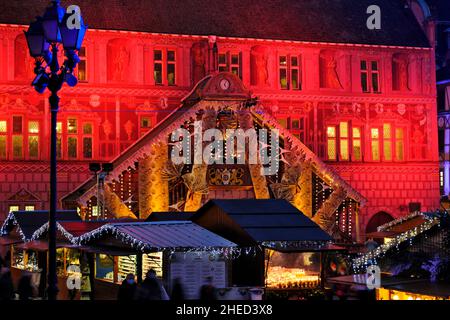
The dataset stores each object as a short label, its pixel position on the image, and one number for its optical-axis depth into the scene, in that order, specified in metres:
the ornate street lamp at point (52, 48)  16.16
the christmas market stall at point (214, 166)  33.69
